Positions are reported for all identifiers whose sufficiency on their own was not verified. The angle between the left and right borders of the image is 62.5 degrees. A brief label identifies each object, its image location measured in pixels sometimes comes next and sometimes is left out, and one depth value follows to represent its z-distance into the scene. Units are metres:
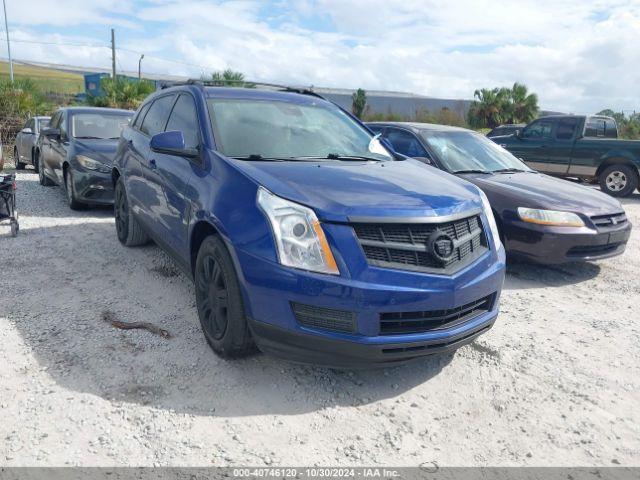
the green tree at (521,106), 38.00
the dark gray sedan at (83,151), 7.34
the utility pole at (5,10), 28.61
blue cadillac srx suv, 2.79
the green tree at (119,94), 21.72
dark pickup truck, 11.45
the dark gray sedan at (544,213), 5.23
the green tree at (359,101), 47.69
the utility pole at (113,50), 43.16
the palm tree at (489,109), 38.31
